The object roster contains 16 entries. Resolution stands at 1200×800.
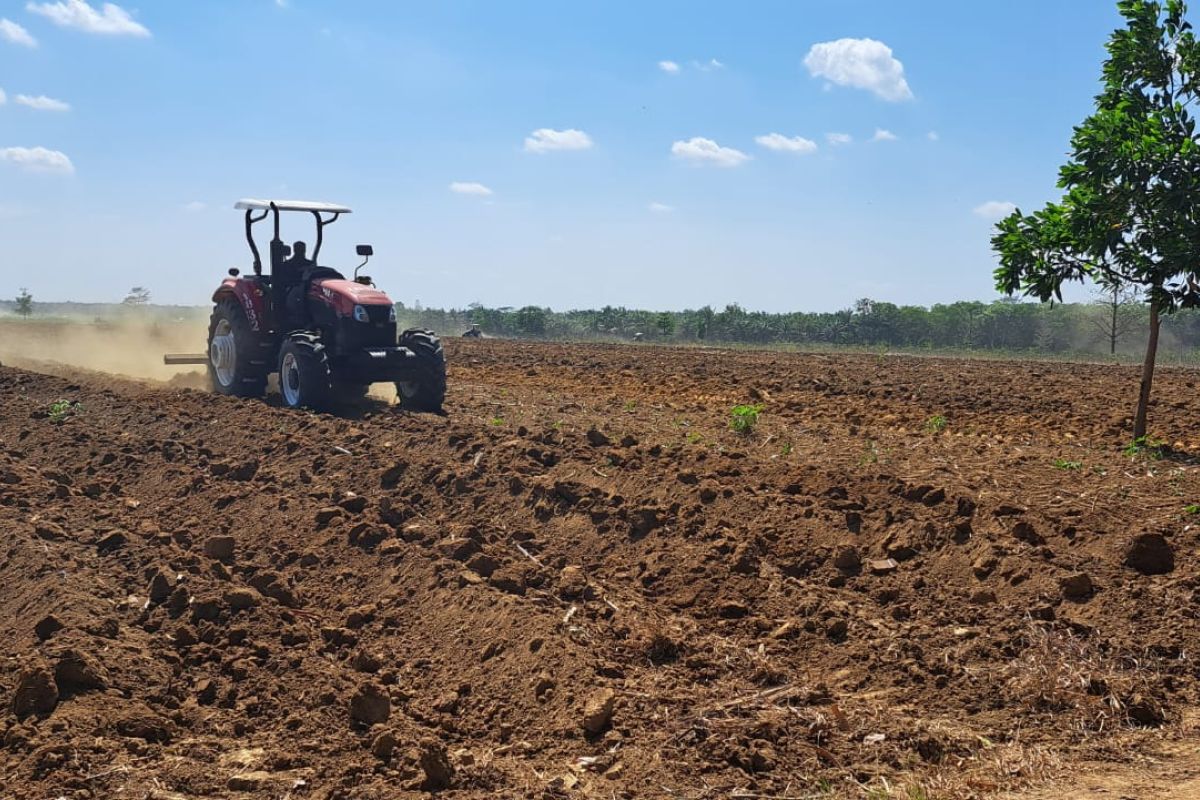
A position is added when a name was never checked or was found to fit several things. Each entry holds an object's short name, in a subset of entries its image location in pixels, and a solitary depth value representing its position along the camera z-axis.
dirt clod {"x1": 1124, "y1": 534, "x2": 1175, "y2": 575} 6.41
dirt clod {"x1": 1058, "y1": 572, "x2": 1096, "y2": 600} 6.17
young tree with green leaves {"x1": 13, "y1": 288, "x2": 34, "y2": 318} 53.81
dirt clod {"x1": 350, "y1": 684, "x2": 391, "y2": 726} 4.98
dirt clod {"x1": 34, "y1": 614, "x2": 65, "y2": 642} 5.63
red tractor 12.63
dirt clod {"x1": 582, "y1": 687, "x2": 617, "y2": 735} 4.89
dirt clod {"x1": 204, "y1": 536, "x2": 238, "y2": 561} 7.19
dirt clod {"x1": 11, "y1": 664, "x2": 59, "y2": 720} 4.86
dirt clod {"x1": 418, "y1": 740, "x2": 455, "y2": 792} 4.41
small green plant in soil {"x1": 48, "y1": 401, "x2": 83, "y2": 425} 12.23
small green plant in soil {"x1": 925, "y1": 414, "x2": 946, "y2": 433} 13.05
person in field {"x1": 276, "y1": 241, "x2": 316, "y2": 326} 13.51
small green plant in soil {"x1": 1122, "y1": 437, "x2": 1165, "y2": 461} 10.16
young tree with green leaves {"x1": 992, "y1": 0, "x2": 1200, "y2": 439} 10.41
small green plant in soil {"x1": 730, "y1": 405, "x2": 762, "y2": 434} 11.46
